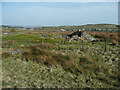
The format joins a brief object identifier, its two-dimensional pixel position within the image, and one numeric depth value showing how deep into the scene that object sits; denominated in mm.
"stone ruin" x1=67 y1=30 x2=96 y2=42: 38681
